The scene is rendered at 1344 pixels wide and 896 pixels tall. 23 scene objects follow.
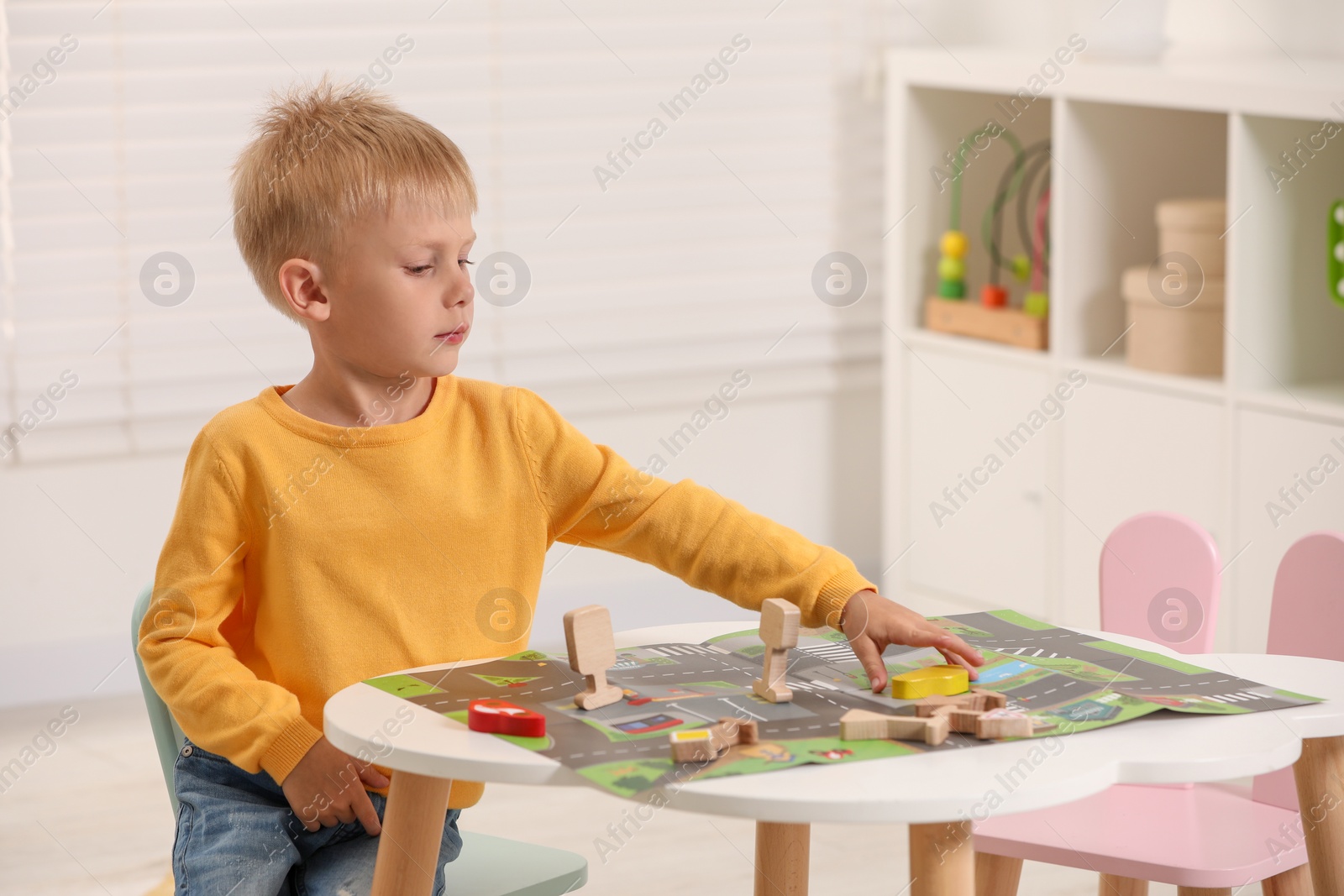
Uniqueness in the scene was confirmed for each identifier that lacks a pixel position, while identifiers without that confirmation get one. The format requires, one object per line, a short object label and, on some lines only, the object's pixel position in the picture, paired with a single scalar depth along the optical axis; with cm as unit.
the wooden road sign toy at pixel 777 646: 276
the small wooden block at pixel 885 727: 267
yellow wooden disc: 276
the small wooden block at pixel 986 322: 520
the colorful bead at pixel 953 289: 549
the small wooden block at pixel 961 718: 268
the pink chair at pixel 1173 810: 299
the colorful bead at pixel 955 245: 542
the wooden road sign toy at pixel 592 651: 276
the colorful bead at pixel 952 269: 545
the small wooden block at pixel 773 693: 276
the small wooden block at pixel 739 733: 266
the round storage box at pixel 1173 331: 461
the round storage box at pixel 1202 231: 459
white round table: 257
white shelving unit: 434
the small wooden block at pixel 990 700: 271
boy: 291
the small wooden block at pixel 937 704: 271
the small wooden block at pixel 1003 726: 267
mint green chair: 296
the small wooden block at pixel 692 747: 262
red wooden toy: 268
